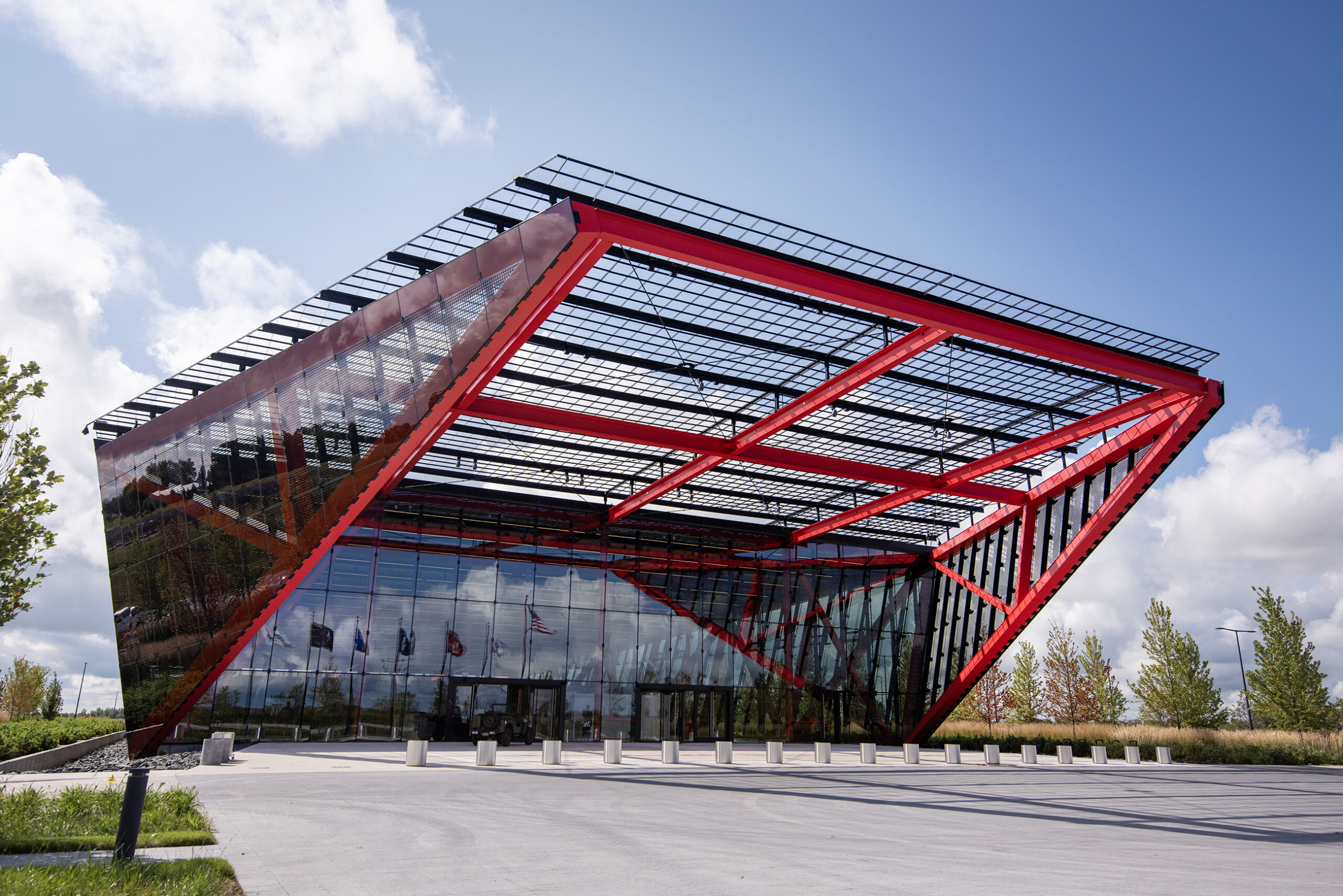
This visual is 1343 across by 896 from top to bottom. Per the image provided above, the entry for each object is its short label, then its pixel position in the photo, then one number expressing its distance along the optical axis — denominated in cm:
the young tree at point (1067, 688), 5738
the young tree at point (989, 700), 6325
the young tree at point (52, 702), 4191
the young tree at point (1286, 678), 4956
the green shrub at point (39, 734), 2314
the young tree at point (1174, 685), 4984
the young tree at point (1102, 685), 5538
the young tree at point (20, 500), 1270
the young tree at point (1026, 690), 5928
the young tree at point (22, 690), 5316
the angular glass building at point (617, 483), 2070
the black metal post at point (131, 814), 888
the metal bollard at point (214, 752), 2352
